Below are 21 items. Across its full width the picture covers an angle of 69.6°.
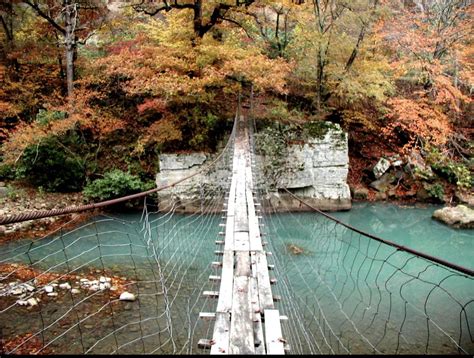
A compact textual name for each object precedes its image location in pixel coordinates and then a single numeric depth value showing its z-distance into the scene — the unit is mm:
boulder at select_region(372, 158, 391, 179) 8812
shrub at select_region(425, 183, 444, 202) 8445
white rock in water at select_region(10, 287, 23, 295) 3846
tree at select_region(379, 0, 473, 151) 8016
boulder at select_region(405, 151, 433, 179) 8719
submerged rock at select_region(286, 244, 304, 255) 5757
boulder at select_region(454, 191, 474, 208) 8227
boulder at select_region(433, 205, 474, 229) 7039
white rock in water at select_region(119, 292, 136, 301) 3921
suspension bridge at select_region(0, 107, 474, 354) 2070
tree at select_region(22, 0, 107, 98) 7496
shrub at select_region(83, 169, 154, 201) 7035
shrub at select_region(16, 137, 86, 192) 7043
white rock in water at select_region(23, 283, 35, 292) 3929
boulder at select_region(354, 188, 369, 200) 8539
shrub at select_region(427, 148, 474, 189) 8625
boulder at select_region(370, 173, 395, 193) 8734
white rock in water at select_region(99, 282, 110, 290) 4133
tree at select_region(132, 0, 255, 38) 7457
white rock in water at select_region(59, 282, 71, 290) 4064
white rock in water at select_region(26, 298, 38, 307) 3663
